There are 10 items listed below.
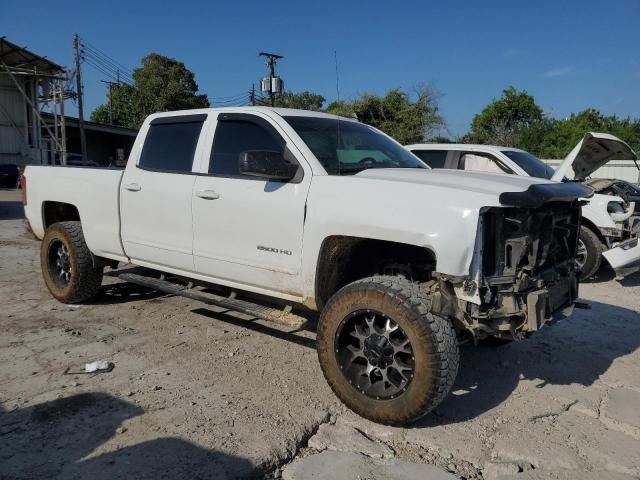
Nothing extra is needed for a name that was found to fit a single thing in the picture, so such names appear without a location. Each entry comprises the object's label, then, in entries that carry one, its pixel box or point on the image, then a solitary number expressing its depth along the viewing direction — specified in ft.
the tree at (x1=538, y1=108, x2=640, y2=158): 112.93
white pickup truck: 10.36
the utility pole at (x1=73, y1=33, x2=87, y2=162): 103.30
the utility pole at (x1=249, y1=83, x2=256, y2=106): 101.19
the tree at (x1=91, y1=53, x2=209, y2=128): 136.77
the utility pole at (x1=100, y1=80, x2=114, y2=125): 165.07
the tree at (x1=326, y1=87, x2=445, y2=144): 84.17
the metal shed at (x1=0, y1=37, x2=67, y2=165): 84.79
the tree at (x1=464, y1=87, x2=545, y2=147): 140.09
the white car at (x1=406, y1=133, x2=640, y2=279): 22.39
